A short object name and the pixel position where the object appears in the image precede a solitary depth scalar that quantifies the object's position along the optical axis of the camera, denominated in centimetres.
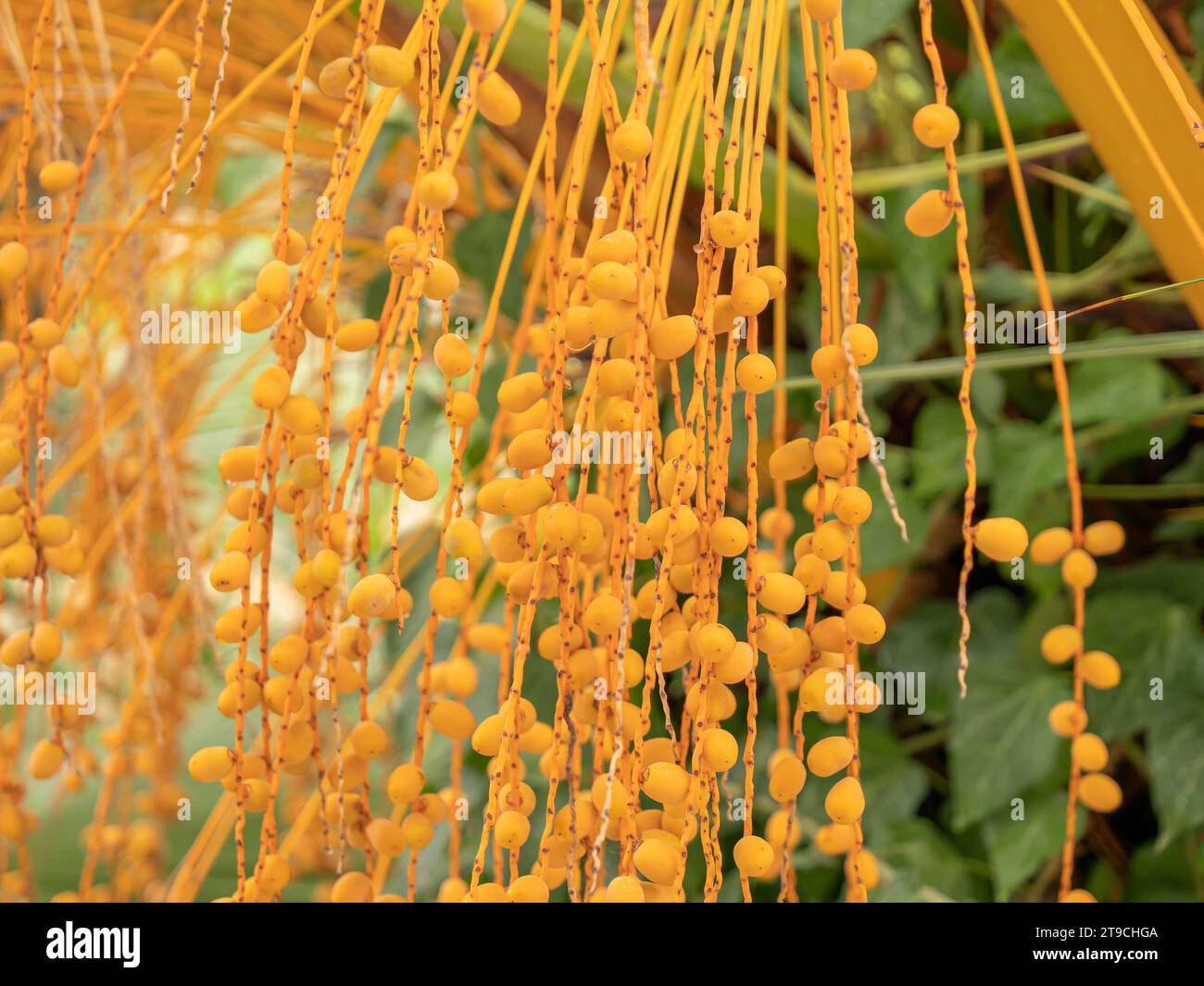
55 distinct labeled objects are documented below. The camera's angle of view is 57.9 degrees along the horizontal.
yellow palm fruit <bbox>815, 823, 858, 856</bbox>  50
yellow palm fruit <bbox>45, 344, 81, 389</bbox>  49
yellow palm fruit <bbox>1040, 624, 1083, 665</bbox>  53
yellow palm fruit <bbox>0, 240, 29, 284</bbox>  45
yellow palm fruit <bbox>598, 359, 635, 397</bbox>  34
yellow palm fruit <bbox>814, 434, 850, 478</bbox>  37
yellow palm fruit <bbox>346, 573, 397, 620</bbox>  34
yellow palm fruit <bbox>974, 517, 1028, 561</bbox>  41
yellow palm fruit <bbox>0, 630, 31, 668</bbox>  50
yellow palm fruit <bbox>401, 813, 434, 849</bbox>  41
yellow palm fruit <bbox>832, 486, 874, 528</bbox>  35
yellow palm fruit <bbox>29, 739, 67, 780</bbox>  53
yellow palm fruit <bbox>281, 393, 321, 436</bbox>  37
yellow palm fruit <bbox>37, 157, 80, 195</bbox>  47
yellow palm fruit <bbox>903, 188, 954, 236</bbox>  37
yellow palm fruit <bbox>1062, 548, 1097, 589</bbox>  50
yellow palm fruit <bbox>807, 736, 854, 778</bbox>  36
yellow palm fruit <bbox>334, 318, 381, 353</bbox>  41
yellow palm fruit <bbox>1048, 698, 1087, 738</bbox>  50
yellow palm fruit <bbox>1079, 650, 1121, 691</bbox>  51
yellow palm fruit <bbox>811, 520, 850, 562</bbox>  37
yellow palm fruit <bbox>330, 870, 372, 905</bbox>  42
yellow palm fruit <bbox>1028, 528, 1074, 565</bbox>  53
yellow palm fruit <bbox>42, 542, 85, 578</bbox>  48
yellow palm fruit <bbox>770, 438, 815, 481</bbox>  40
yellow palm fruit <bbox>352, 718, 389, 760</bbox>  41
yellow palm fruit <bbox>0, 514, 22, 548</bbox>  46
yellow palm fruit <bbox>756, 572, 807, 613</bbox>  36
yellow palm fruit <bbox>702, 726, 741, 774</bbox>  35
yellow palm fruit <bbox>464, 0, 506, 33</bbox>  31
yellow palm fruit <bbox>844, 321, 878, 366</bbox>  35
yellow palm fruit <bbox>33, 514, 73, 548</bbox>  46
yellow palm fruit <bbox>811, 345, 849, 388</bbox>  36
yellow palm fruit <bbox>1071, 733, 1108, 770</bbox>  51
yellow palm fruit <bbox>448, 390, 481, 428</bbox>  37
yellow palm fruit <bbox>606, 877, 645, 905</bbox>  33
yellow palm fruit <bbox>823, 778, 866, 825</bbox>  36
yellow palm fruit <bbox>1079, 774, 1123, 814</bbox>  51
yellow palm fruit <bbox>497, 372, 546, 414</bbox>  36
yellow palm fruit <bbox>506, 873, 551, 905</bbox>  34
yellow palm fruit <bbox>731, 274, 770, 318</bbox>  34
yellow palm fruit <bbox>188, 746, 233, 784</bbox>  41
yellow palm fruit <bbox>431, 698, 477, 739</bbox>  42
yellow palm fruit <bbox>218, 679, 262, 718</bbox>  39
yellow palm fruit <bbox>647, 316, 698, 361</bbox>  34
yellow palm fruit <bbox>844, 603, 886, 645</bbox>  36
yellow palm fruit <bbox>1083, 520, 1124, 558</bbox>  55
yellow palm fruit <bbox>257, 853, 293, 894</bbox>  39
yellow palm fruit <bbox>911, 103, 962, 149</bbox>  36
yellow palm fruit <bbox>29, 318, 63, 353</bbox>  44
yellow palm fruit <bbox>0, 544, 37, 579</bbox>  46
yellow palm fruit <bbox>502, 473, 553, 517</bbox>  35
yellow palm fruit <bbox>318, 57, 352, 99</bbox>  41
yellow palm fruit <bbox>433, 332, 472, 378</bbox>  35
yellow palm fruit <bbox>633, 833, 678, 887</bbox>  33
